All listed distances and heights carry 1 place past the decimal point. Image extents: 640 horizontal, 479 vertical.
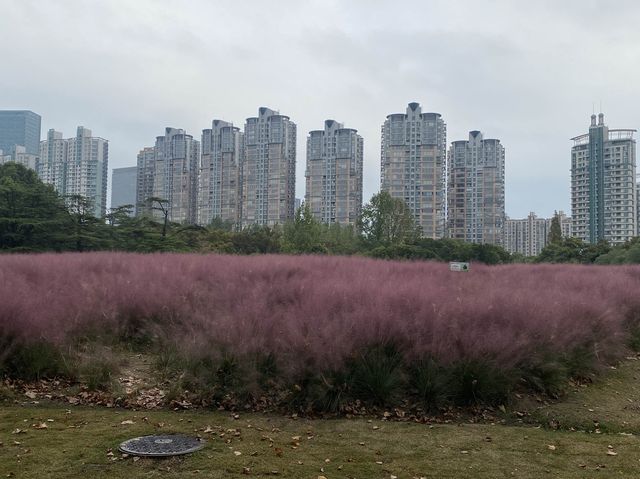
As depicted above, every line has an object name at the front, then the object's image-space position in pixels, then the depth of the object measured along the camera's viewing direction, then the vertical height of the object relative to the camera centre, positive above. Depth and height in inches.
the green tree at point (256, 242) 1301.7 +48.6
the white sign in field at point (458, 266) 417.8 -0.2
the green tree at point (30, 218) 978.7 +74.5
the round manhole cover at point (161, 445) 156.3 -59.6
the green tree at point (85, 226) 1035.9 +65.8
